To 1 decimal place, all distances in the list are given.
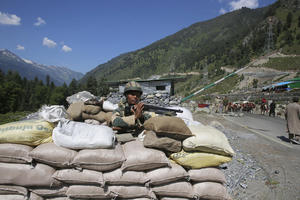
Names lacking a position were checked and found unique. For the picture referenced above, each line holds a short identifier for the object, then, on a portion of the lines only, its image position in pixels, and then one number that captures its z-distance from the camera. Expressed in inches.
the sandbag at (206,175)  93.6
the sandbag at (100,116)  139.6
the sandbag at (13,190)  80.8
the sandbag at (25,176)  80.0
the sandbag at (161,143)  90.0
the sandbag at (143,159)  84.8
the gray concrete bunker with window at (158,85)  624.7
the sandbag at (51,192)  82.7
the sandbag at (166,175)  87.4
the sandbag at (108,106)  147.4
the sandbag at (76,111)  133.5
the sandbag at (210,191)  92.1
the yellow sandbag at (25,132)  83.9
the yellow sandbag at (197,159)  92.2
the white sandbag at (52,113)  92.7
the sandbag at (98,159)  81.3
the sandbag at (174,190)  89.1
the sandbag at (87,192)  83.0
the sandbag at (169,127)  91.0
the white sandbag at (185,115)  146.5
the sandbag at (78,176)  81.4
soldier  99.3
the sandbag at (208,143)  92.5
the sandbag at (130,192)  83.7
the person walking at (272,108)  593.7
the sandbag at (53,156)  81.2
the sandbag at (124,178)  83.5
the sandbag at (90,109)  138.4
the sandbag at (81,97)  152.3
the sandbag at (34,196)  82.9
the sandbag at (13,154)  81.2
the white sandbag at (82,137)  84.8
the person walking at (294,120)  247.6
